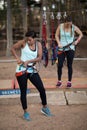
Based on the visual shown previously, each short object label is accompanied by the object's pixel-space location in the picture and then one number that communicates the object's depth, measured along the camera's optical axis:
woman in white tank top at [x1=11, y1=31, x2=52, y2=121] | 6.14
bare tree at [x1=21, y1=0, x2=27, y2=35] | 14.59
